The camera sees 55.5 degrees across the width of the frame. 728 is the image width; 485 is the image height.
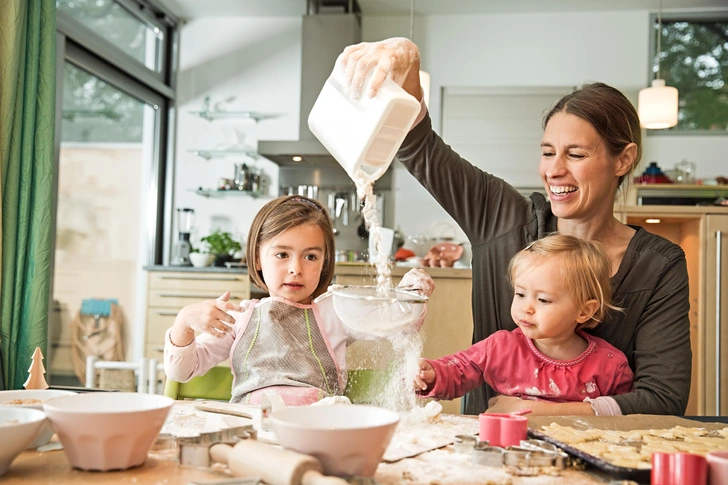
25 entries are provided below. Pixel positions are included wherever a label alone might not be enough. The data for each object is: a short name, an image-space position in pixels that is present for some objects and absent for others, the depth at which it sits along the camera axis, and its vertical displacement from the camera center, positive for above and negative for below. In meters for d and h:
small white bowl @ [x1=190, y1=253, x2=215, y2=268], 4.58 -0.01
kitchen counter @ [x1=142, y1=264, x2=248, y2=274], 4.36 -0.07
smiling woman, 1.40 +0.10
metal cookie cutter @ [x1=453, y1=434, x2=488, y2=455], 0.90 -0.23
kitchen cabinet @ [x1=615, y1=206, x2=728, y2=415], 4.12 -0.18
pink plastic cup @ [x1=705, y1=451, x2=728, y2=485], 0.74 -0.21
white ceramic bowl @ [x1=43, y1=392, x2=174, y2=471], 0.75 -0.20
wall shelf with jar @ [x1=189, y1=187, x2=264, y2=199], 4.97 +0.49
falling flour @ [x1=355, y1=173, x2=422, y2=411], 1.28 -0.18
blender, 4.77 +0.13
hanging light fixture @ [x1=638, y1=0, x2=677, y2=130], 3.97 +0.95
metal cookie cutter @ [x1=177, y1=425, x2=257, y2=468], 0.80 -0.22
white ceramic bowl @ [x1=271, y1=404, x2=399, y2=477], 0.71 -0.19
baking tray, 1.01 -0.23
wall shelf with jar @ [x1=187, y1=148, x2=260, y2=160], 5.04 +0.78
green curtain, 2.96 +0.35
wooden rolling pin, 0.67 -0.21
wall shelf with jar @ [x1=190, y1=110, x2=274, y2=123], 5.07 +1.07
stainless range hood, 4.86 +1.49
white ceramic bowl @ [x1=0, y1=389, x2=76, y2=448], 0.91 -0.20
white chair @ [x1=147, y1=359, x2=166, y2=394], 3.84 -0.67
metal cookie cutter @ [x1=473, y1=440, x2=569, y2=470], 0.82 -0.23
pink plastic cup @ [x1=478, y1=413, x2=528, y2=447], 0.92 -0.22
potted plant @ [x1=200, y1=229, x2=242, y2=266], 4.64 +0.08
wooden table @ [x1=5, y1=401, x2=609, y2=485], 0.75 -0.24
